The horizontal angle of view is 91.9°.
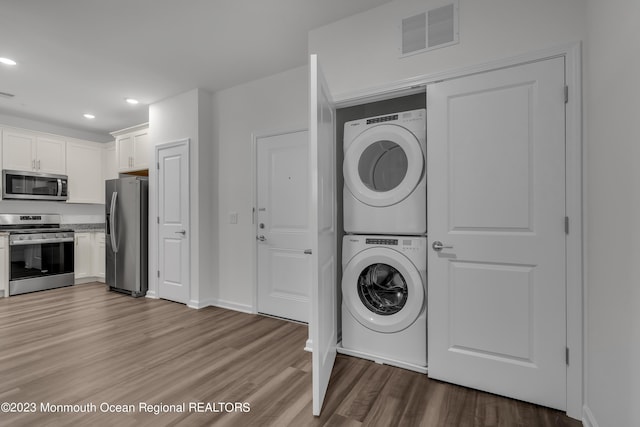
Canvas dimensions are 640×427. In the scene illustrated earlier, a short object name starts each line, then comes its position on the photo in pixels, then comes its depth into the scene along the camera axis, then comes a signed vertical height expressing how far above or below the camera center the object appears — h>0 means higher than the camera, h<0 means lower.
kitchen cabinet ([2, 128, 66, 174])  4.36 +0.90
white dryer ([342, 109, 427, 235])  2.10 +0.26
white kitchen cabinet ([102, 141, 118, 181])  5.30 +0.87
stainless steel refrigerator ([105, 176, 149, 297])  4.13 -0.29
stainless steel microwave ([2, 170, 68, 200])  4.29 +0.39
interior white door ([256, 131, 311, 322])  3.11 -0.15
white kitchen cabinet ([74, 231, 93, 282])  4.96 -0.71
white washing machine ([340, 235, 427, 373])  2.08 -0.64
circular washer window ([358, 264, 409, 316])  2.27 -0.58
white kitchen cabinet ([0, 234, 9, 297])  4.12 -0.70
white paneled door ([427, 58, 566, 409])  1.68 -0.13
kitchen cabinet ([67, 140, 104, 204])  5.02 +0.67
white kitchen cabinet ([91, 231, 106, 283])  5.14 -0.70
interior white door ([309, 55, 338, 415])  1.65 -0.12
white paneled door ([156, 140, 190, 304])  3.77 -0.12
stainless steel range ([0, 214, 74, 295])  4.23 -0.58
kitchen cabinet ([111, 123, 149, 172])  4.46 +0.95
